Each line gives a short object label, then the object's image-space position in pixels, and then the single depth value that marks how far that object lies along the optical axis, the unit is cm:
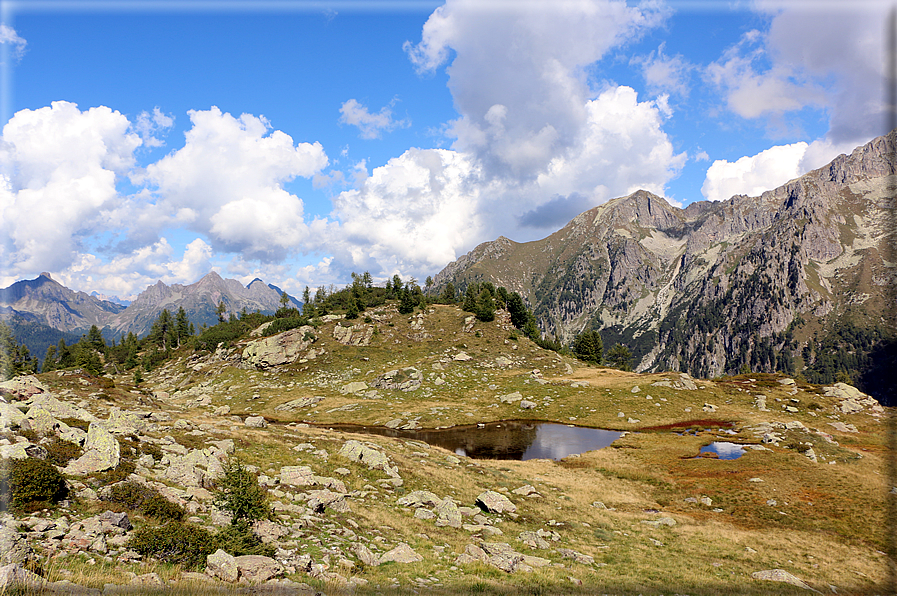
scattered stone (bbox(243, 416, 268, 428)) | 4507
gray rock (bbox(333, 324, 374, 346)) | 11069
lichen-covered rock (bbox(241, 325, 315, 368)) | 10119
